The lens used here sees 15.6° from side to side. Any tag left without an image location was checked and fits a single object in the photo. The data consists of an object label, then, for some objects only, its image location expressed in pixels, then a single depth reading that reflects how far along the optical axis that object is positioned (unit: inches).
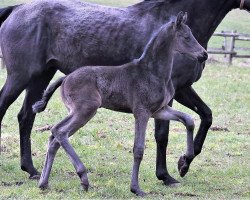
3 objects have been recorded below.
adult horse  410.2
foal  371.1
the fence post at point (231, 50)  1395.6
